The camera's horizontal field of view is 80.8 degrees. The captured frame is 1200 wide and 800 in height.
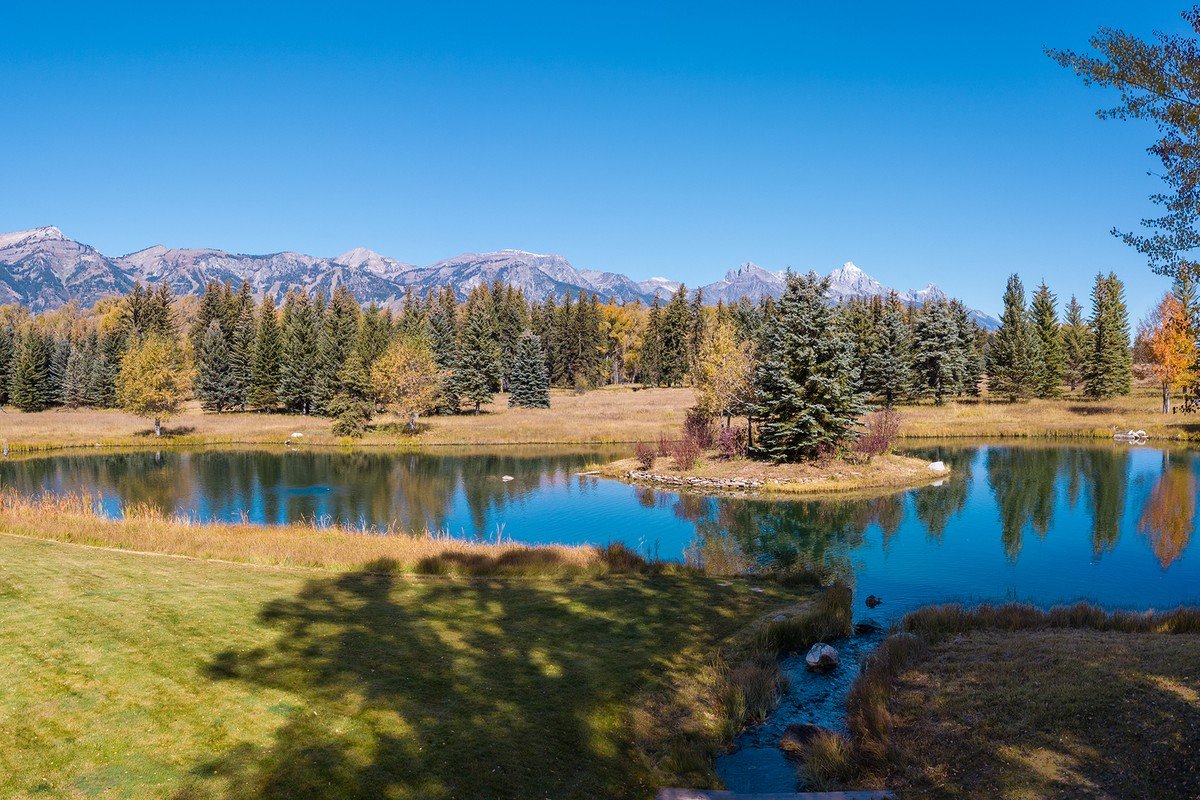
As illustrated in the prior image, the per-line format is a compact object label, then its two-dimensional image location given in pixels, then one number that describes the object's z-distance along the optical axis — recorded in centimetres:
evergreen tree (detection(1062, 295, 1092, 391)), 8169
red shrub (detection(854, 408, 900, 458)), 4218
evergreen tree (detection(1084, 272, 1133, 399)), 7119
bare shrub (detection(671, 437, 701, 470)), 4378
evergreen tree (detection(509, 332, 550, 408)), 8150
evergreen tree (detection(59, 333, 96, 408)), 9412
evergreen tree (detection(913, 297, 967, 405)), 7462
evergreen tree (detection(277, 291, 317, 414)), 8212
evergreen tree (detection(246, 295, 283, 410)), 8344
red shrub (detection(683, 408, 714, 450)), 4660
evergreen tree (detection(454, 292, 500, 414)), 7962
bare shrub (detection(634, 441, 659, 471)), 4553
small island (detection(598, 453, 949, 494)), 3828
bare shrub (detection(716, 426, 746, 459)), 4441
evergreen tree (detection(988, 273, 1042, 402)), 7556
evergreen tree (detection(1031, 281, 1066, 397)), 7731
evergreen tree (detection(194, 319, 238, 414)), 8606
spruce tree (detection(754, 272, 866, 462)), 3891
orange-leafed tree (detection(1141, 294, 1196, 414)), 5634
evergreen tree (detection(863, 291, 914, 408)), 7169
